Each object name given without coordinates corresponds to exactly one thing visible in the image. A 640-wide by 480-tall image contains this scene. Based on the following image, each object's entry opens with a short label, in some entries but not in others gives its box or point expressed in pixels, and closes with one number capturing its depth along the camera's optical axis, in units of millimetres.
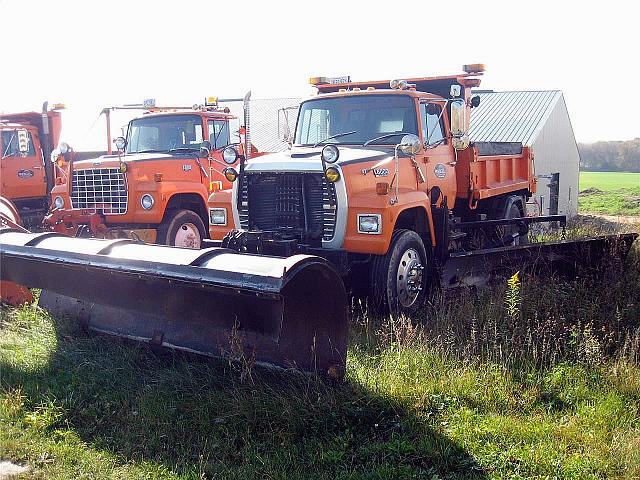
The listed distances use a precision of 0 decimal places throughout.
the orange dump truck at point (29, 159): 15016
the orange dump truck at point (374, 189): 7184
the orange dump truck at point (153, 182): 10539
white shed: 24705
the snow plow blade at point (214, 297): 5098
